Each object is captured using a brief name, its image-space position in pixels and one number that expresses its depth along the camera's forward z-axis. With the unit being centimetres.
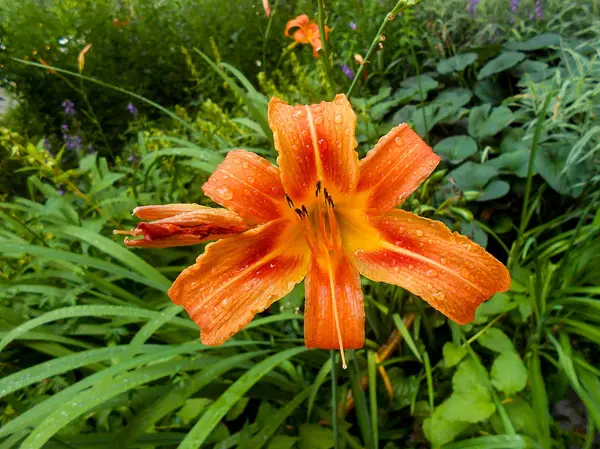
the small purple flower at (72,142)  58
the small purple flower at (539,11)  54
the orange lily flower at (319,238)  13
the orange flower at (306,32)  47
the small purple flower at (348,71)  52
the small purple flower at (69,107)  59
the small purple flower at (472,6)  55
